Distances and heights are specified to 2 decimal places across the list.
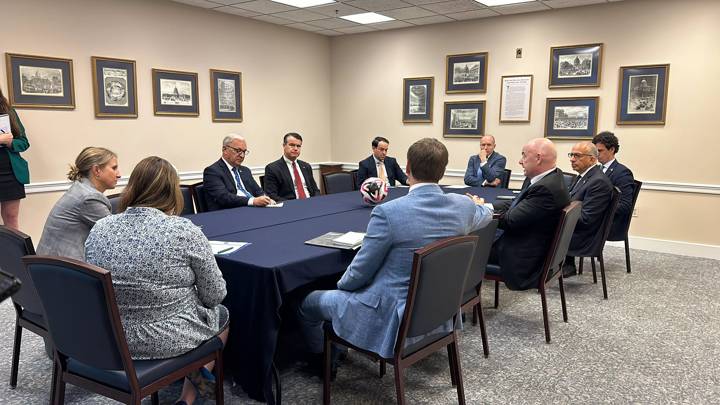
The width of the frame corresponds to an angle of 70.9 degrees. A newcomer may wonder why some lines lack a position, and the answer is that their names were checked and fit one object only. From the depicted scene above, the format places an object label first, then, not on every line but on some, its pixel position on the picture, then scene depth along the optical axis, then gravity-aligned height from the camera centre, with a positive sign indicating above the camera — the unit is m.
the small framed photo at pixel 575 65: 5.64 +0.84
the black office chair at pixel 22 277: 2.04 -0.59
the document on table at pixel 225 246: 2.35 -0.52
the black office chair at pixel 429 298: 1.88 -0.63
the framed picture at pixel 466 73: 6.39 +0.84
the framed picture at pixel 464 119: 6.48 +0.26
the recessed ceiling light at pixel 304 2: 5.58 +1.51
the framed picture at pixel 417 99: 6.88 +0.55
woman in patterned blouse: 1.73 -0.44
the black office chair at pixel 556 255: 2.89 -0.69
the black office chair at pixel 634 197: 4.43 -0.50
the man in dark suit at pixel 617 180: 4.40 -0.35
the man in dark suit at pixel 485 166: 5.69 -0.30
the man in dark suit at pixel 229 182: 4.02 -0.37
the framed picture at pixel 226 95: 6.12 +0.52
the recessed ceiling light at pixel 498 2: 5.48 +1.49
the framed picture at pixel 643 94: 5.32 +0.49
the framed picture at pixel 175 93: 5.54 +0.49
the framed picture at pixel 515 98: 6.09 +0.50
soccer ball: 3.83 -0.40
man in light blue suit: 1.96 -0.43
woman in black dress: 4.09 -0.24
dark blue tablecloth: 2.16 -0.63
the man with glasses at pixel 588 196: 3.76 -0.42
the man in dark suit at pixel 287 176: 4.75 -0.36
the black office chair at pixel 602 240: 3.82 -0.76
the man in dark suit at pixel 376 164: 5.37 -0.28
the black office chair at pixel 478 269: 2.48 -0.66
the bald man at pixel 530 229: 2.96 -0.53
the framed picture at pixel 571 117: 5.72 +0.25
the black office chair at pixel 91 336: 1.61 -0.66
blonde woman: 2.45 -0.39
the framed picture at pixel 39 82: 4.46 +0.49
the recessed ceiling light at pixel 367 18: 6.30 +1.52
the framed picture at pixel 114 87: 5.00 +0.50
